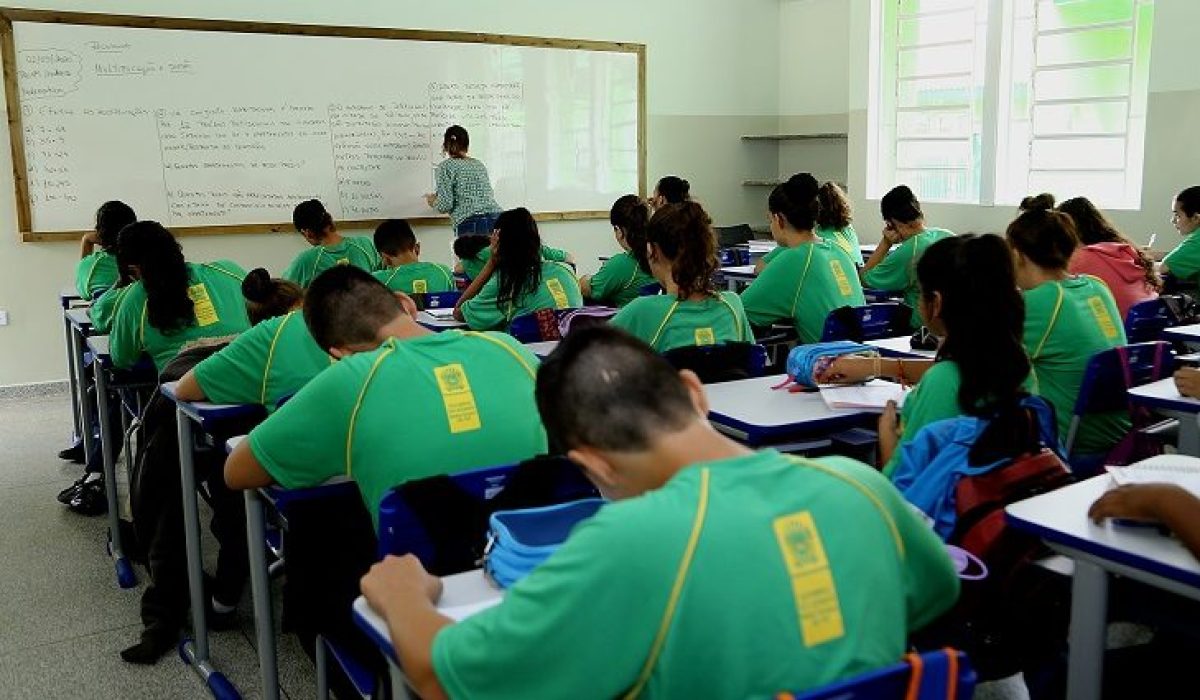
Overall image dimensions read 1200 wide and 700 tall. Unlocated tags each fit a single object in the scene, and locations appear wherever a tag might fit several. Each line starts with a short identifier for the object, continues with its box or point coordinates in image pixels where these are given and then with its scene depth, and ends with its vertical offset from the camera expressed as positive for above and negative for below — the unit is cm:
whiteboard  676 +38
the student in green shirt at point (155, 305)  368 -42
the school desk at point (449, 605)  144 -61
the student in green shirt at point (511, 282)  463 -47
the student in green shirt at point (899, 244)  562 -42
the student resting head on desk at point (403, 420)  204 -46
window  736 +47
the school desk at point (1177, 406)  274 -62
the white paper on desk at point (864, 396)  279 -61
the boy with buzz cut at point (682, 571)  109 -42
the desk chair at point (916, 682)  108 -53
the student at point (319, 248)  607 -41
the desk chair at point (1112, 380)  300 -62
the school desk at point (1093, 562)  165 -62
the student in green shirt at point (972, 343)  210 -36
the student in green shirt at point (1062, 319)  311 -45
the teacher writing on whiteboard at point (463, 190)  768 -12
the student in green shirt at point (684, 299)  343 -41
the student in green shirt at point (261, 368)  285 -50
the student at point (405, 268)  542 -47
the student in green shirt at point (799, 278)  439 -45
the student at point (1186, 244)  555 -43
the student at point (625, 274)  530 -51
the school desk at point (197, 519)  283 -95
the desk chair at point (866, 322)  418 -62
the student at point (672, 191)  673 -13
